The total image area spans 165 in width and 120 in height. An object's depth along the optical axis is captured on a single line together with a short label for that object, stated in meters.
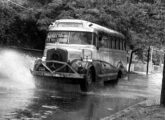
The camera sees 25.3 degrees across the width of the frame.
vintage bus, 15.89
